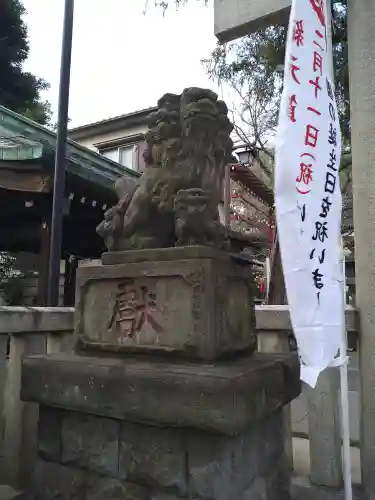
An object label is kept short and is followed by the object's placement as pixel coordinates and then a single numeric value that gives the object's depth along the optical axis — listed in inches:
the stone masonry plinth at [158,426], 73.5
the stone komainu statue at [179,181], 90.7
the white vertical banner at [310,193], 84.5
